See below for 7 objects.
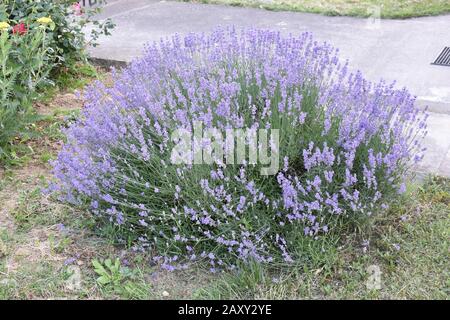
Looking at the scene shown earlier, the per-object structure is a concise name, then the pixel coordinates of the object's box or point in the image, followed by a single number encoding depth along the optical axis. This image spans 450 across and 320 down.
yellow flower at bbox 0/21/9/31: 3.51
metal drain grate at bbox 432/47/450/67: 5.15
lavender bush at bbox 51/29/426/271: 2.72
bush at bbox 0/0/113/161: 3.61
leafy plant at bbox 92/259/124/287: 2.73
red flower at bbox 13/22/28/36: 3.78
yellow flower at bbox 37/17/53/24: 3.79
